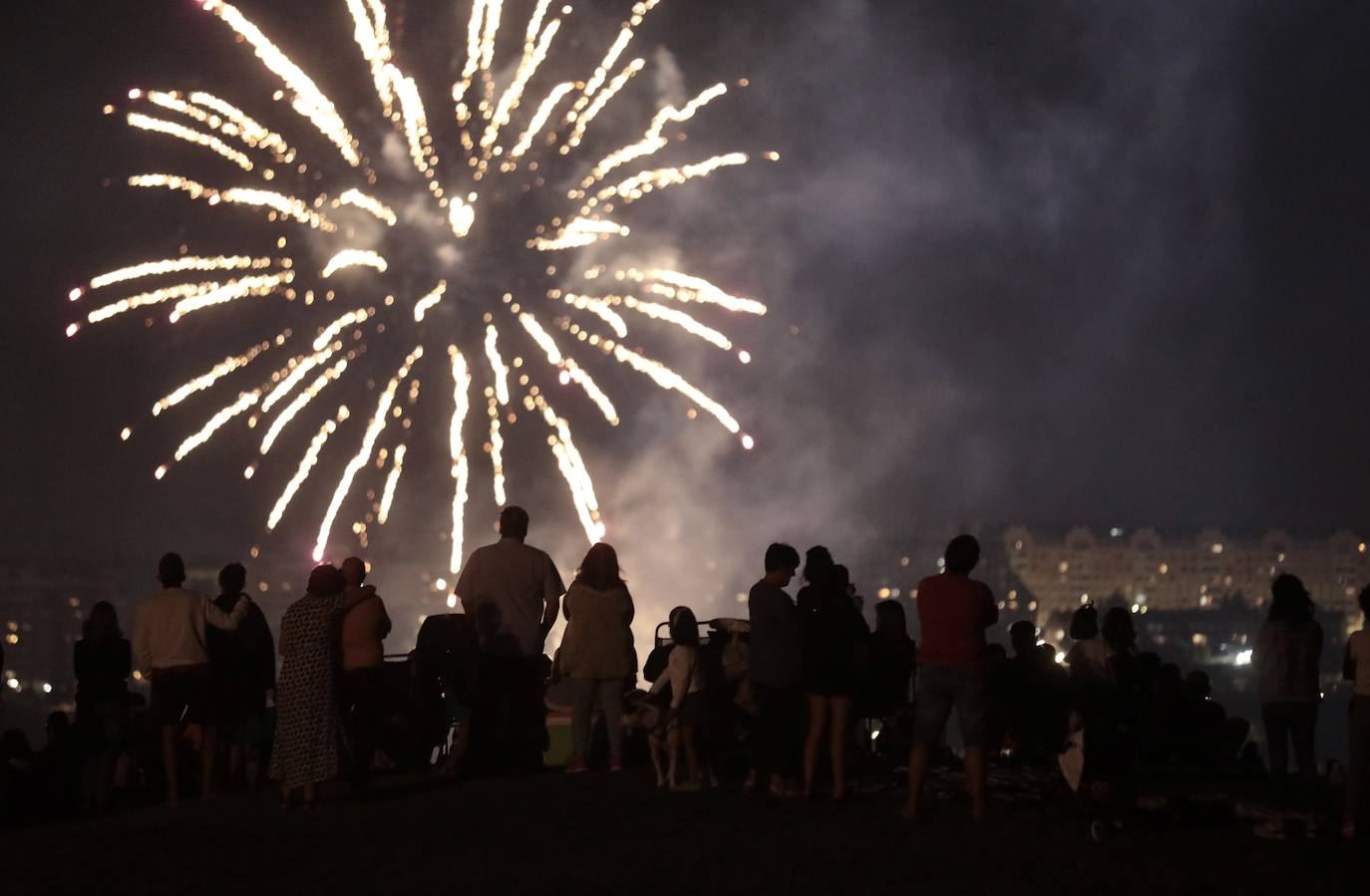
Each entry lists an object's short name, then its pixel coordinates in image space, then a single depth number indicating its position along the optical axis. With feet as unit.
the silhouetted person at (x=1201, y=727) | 64.34
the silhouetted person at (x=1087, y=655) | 46.55
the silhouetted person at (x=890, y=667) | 54.65
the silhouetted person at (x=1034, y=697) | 47.03
